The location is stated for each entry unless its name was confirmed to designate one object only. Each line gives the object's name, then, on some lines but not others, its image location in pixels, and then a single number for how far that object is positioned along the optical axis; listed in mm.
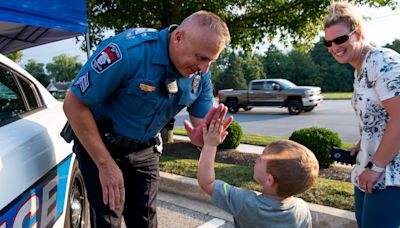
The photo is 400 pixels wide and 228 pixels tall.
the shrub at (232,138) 6838
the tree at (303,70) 55647
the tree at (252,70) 58469
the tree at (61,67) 71938
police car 1501
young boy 1515
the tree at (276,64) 58938
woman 1701
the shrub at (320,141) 5258
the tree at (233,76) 54250
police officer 1662
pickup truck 16766
